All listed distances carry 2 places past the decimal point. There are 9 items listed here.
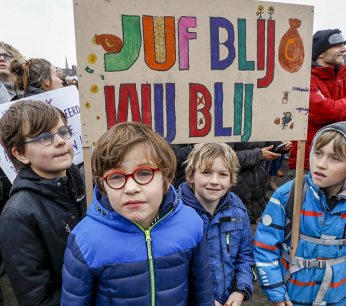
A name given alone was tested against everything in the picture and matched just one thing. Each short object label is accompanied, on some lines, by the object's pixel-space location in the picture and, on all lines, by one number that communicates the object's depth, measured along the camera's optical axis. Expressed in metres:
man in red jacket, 2.45
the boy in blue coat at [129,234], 1.05
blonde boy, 1.63
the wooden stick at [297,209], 1.59
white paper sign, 2.06
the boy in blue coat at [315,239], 1.52
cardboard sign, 1.33
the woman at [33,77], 2.29
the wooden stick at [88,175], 1.37
